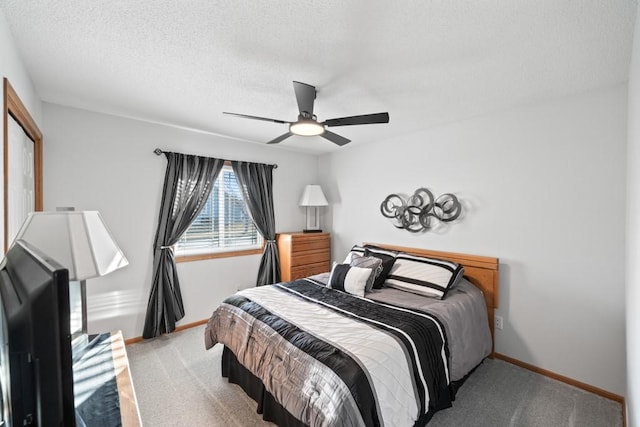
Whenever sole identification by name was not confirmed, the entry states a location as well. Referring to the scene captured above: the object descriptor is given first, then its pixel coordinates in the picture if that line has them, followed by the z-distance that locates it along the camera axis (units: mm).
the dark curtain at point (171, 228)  3240
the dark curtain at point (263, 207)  4016
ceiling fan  2021
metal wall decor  3199
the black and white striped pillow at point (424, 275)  2719
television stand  1152
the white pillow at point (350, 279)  2783
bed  1571
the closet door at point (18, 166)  1464
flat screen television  468
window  3684
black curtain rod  3254
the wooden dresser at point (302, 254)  4109
